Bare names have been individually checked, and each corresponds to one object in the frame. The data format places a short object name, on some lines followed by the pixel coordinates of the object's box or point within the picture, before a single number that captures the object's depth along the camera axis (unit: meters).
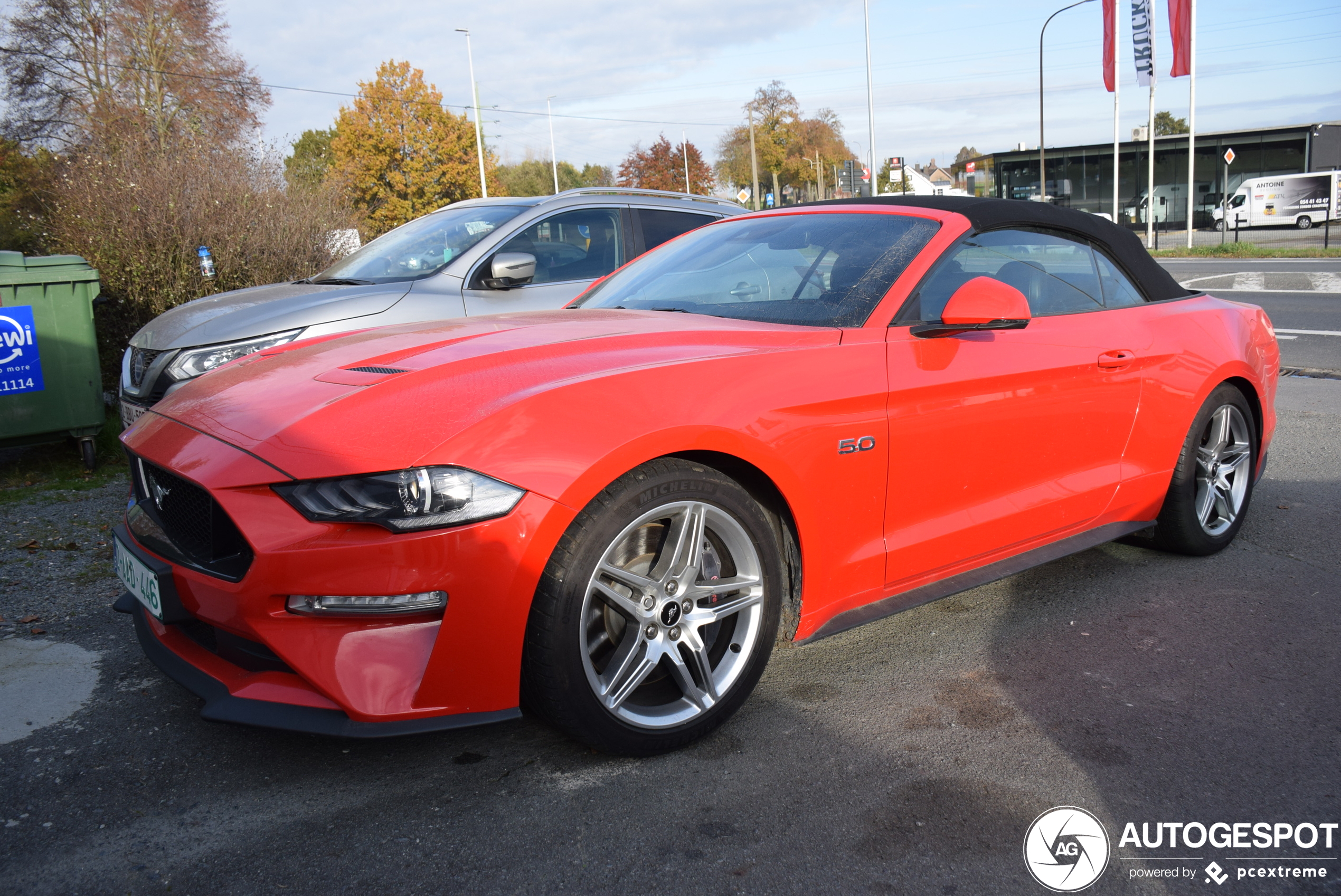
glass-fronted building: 50.28
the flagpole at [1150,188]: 33.66
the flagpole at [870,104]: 38.59
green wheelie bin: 6.09
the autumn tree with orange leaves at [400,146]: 45.31
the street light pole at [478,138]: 43.37
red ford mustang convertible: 2.18
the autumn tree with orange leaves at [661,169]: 67.44
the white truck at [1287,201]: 41.03
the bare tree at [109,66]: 29.14
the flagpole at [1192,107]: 31.88
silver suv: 5.32
